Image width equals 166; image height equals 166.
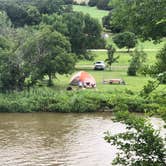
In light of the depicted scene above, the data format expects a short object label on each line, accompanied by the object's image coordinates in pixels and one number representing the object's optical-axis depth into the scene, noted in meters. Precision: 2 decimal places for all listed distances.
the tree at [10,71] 40.31
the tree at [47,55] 41.97
